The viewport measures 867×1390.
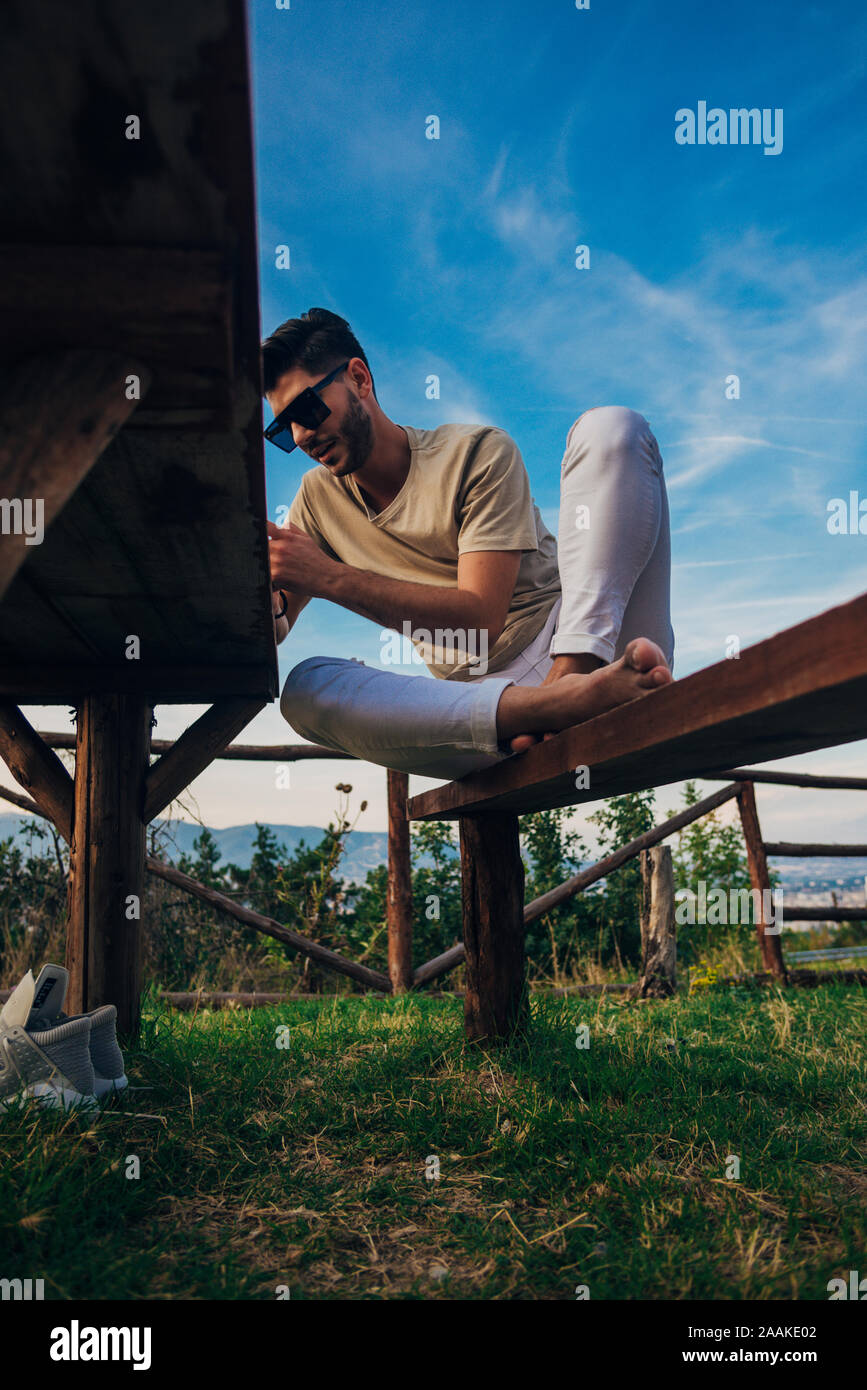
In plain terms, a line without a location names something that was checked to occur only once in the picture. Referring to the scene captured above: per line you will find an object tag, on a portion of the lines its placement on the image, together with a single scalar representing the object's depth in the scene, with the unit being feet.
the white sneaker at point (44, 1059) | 7.08
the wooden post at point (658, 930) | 18.03
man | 6.88
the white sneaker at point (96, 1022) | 7.70
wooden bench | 3.84
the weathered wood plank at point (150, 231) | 3.13
